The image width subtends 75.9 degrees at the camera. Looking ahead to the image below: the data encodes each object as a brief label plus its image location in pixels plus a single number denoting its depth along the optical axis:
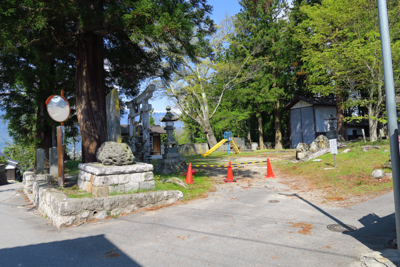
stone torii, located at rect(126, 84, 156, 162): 12.74
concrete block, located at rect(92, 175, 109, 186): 6.24
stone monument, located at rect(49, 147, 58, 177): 10.65
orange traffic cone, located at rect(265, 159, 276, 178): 11.06
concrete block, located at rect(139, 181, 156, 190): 6.86
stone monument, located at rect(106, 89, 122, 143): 7.57
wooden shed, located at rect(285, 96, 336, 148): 26.50
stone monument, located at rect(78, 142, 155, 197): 6.29
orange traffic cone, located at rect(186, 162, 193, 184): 9.32
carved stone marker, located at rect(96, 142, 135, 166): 6.64
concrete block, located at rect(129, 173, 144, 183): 6.74
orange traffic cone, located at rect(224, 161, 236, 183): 9.97
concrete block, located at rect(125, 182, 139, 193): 6.61
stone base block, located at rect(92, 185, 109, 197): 6.19
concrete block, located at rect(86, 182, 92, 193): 6.65
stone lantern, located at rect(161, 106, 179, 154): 11.73
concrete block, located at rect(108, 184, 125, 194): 6.36
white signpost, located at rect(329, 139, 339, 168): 10.36
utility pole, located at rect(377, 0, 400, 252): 3.42
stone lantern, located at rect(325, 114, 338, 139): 17.09
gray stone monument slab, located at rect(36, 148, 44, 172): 12.04
